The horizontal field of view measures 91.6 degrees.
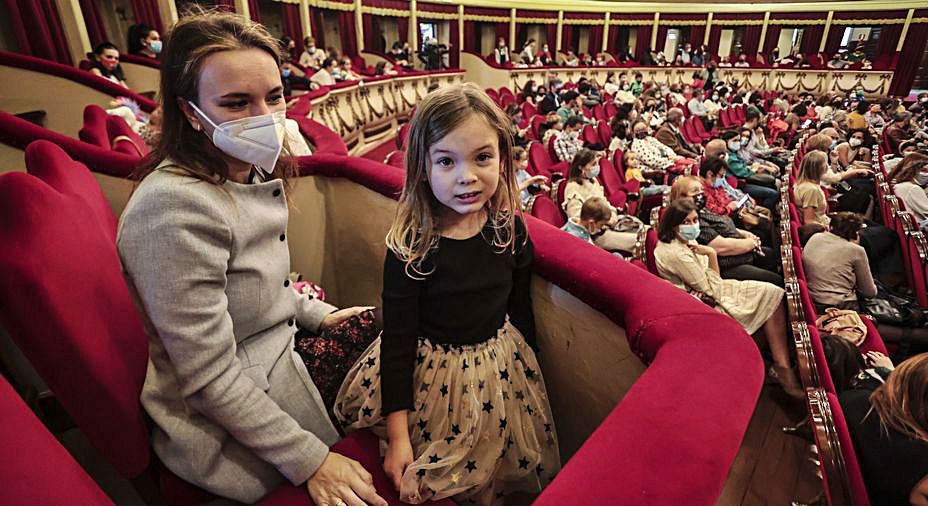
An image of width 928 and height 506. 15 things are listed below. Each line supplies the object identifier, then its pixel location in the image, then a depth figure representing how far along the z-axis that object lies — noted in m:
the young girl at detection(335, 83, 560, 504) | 0.88
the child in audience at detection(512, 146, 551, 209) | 3.78
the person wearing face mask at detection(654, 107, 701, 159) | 6.00
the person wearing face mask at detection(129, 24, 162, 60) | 5.09
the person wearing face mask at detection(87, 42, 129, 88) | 4.51
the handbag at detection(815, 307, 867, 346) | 2.07
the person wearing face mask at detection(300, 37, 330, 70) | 8.09
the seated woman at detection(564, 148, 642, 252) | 3.33
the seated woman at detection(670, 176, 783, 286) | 2.98
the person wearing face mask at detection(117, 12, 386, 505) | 0.69
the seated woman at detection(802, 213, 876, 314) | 2.55
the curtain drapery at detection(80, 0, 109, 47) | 5.52
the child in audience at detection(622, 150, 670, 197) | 4.41
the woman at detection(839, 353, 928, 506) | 1.18
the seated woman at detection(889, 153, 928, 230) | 4.04
